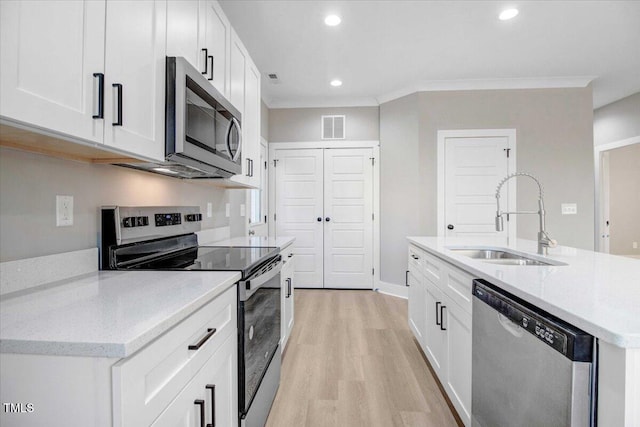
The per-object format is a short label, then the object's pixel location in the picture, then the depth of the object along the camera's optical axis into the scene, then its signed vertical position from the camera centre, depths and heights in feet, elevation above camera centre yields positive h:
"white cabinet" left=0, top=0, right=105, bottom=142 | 2.31 +1.25
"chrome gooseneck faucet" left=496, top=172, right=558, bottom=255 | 6.02 -0.43
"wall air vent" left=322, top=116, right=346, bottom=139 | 15.14 +4.28
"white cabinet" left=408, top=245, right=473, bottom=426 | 4.89 -2.01
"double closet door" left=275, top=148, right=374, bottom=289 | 15.08 +0.18
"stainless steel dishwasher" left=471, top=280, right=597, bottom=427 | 2.57 -1.48
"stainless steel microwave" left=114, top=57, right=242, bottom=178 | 4.33 +1.38
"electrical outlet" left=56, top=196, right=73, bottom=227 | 3.82 +0.06
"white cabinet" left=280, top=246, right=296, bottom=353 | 7.57 -2.05
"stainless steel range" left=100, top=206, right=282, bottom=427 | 4.42 -0.74
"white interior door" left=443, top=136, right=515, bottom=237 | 13.10 +1.41
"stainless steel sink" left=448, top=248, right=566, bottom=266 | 6.02 -0.81
